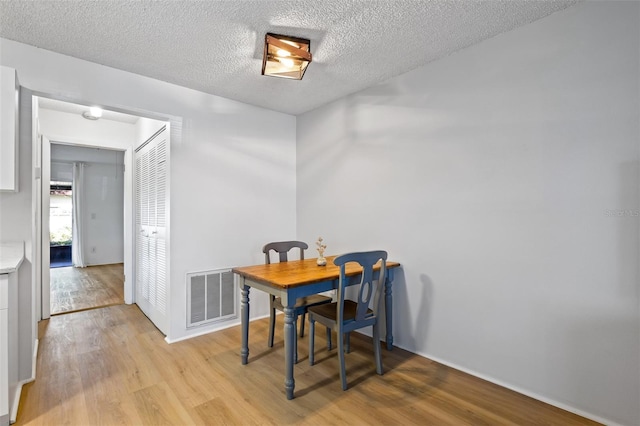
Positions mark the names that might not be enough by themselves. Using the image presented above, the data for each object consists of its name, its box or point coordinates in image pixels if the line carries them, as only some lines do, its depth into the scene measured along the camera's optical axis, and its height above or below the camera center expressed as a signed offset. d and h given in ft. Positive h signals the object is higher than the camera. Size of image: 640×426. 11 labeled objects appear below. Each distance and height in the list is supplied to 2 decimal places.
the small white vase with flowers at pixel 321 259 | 8.20 -1.21
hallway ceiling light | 11.24 +3.87
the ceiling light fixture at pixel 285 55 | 6.59 +3.55
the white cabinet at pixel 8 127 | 6.20 +1.81
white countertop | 5.21 -0.83
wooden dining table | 6.38 -1.57
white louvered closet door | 9.94 -0.48
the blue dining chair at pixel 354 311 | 6.62 -2.32
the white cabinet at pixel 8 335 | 5.18 -2.12
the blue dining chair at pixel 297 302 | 7.91 -2.32
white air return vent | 9.71 -2.73
